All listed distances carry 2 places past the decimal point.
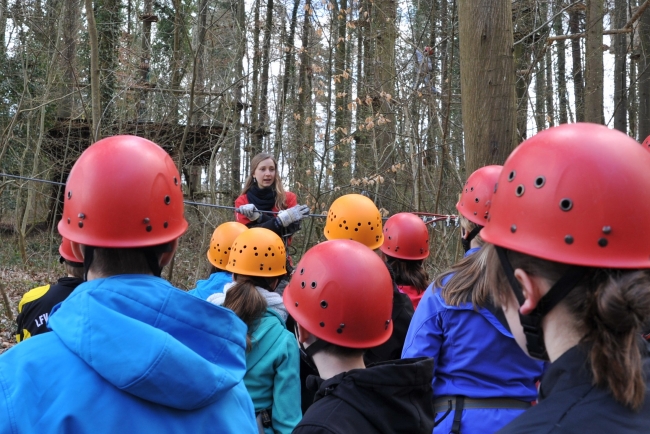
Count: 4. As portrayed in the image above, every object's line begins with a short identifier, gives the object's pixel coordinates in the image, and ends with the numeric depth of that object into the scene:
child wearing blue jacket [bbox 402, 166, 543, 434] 2.65
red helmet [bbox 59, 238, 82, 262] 3.46
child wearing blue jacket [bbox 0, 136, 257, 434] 1.45
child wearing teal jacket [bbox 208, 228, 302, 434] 3.34
